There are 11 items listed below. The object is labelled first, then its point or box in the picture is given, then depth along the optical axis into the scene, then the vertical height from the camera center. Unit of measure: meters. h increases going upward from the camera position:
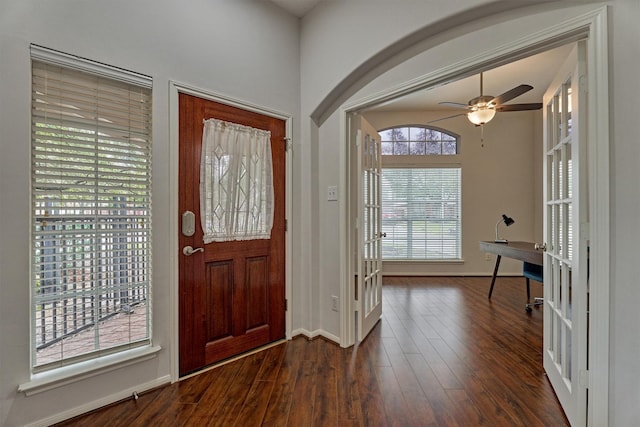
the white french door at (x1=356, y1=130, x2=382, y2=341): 2.77 -0.20
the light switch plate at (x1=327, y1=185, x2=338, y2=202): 2.74 +0.18
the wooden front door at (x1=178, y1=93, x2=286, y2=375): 2.18 -0.48
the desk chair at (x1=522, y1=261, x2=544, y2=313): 3.62 -0.72
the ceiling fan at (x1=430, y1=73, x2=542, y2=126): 3.64 +1.28
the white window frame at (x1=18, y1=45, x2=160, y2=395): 1.64 -0.83
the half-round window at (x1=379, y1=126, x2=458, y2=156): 5.84 +1.36
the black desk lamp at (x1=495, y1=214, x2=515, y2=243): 4.23 -0.09
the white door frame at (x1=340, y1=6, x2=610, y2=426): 1.43 +0.11
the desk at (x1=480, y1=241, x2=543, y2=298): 3.07 -0.40
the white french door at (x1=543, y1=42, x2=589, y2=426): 1.55 -0.14
